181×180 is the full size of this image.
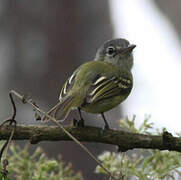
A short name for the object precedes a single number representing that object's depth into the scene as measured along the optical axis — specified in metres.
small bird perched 6.89
